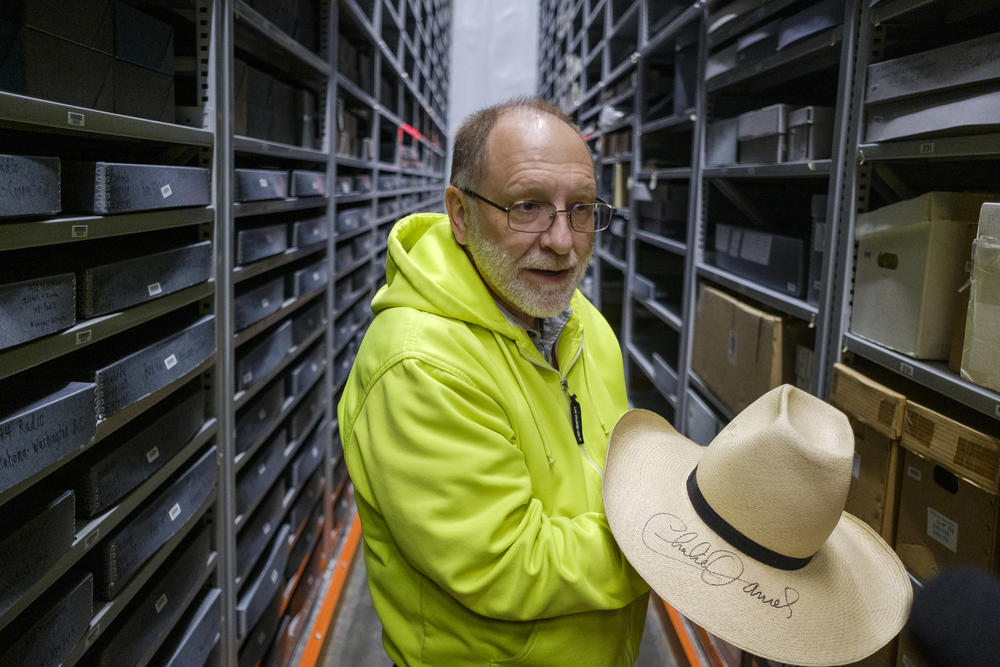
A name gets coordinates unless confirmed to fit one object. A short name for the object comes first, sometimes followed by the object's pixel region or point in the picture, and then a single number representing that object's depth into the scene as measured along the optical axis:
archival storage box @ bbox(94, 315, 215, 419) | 1.35
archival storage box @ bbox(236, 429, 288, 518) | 2.20
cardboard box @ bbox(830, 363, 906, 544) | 1.54
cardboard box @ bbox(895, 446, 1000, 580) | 1.31
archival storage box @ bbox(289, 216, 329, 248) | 2.62
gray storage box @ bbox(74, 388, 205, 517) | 1.36
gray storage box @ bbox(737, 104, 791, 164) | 2.22
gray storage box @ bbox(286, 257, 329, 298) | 2.67
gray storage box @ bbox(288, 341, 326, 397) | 2.72
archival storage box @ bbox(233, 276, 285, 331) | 2.12
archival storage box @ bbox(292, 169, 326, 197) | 2.57
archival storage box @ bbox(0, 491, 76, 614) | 1.07
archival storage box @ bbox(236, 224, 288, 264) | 2.05
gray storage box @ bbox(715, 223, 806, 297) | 2.21
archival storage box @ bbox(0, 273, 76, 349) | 1.04
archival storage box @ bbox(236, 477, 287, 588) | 2.23
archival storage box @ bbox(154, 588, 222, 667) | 1.74
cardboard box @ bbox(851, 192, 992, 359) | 1.47
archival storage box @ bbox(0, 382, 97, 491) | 1.04
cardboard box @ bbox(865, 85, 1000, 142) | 1.30
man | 1.07
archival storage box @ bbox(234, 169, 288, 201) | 2.03
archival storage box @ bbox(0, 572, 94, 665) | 1.14
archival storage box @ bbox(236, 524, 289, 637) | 2.14
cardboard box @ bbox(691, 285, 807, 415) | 2.14
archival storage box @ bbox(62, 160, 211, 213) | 1.28
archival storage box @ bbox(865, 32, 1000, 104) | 1.32
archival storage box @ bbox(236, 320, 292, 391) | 2.16
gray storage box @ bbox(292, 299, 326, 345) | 2.75
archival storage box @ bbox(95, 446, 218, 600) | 1.42
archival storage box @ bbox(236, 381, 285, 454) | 2.19
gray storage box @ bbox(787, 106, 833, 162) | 2.06
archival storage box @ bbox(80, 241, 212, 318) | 1.30
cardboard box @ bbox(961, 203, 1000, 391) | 1.26
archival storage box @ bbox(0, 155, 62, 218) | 1.01
